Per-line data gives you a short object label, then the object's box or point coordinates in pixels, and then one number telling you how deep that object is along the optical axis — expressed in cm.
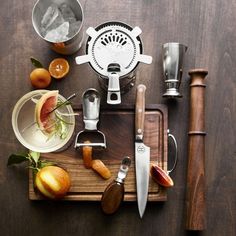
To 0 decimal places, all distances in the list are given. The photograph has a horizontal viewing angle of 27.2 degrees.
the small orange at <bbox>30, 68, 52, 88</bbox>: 98
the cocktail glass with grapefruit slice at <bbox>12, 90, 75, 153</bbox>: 96
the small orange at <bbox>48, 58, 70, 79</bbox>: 100
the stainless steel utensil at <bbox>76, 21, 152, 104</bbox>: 91
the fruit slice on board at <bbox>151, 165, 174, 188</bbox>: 96
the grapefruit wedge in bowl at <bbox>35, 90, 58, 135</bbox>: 91
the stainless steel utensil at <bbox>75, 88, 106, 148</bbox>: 97
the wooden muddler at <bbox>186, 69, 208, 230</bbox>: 97
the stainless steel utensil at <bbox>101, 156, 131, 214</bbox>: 96
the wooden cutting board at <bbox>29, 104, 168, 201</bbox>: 99
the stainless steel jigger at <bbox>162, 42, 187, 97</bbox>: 97
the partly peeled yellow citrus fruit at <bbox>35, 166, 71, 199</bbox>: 93
